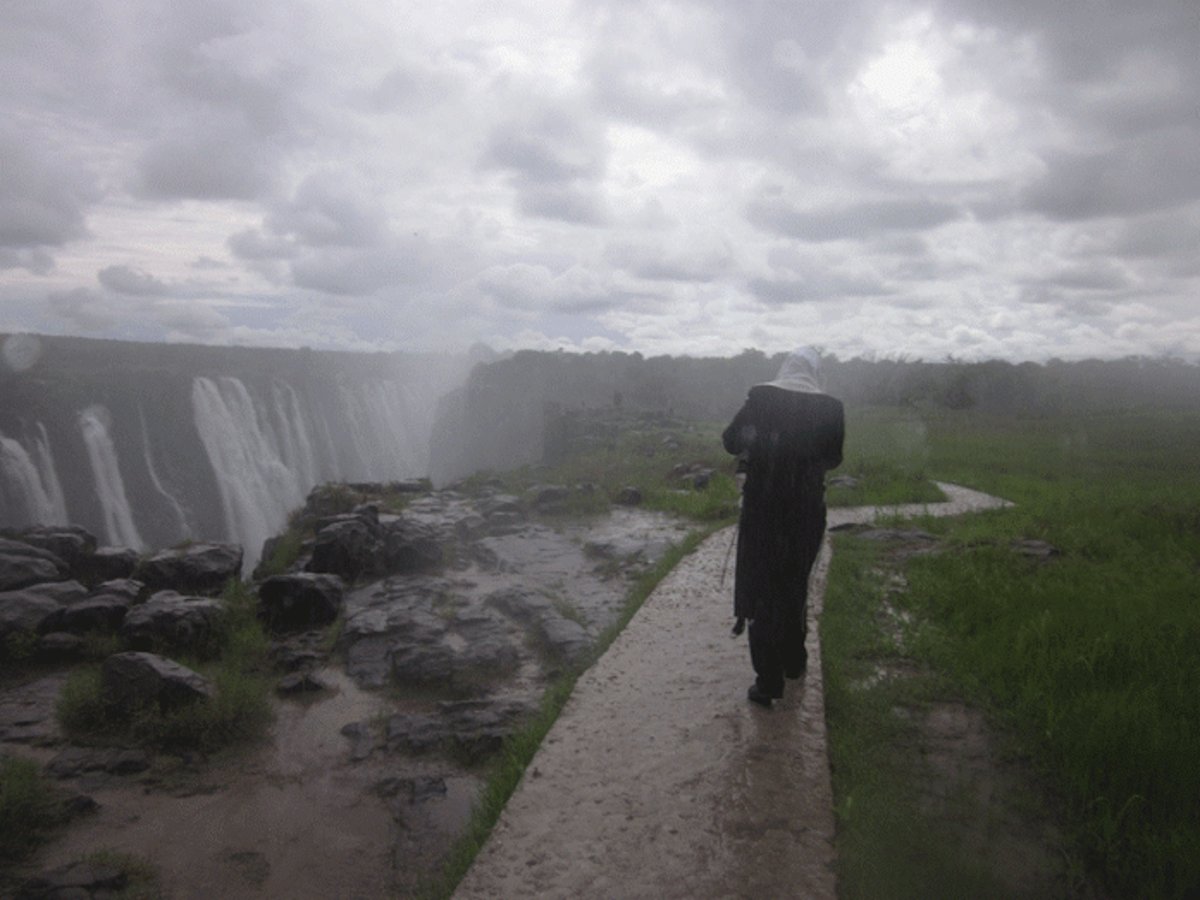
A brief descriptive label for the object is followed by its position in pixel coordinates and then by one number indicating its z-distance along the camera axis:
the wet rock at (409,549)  11.00
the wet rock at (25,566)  9.01
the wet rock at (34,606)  7.79
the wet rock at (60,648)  7.56
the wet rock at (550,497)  15.17
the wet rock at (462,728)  5.87
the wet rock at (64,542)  10.78
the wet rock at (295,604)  8.63
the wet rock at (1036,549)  8.37
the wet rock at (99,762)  5.65
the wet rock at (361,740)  5.98
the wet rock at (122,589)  8.69
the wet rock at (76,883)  4.19
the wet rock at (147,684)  6.25
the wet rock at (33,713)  6.19
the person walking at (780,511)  4.67
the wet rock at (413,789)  5.32
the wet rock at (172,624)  7.59
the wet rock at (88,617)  7.94
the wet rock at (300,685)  7.08
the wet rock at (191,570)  10.01
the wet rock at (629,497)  15.36
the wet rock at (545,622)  7.54
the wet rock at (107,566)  10.44
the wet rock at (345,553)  10.54
